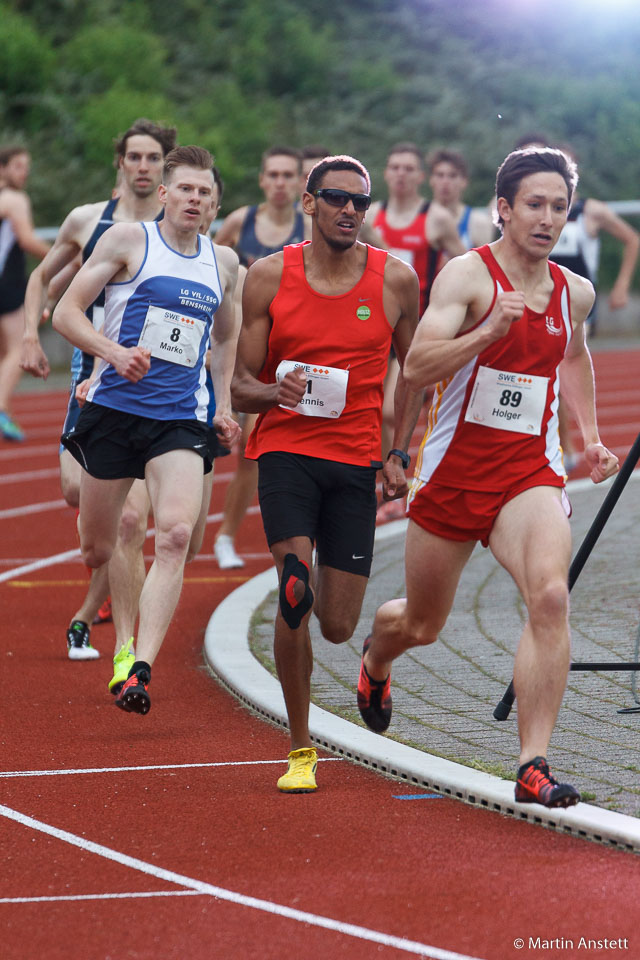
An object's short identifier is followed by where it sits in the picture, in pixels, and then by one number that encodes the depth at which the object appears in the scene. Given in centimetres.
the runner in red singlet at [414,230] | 2381
